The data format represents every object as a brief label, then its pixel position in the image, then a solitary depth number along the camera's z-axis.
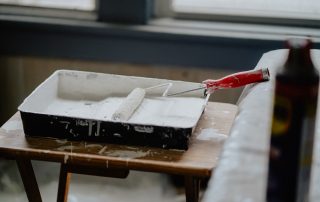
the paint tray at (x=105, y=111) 1.72
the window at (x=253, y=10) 2.44
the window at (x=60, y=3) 2.53
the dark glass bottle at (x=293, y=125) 1.20
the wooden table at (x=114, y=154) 1.68
